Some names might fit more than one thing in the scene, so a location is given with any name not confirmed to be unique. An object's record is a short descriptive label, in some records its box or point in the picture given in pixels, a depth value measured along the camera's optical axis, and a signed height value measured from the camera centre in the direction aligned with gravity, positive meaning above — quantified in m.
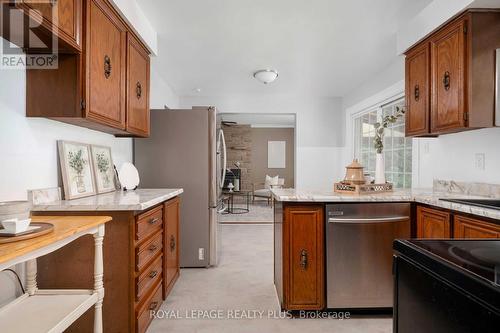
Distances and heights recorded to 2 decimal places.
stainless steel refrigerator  3.10 +0.02
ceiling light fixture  3.86 +1.27
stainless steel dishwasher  2.08 -0.61
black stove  0.58 -0.28
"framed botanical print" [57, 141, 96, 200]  1.89 -0.02
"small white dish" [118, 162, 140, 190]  2.54 -0.09
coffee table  6.94 -1.07
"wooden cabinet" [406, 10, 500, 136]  1.88 +0.68
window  3.48 +0.30
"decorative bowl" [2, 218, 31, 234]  1.05 -0.22
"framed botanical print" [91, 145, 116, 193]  2.29 -0.02
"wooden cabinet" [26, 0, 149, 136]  1.63 +0.53
